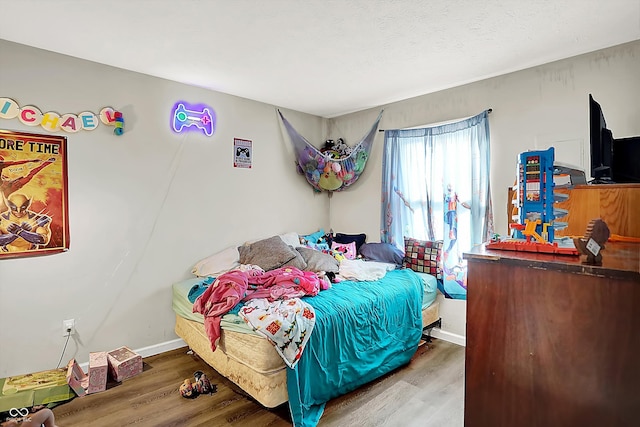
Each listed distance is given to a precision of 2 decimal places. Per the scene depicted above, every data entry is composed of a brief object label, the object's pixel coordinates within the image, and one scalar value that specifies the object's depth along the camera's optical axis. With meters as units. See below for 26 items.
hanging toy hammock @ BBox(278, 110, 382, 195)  4.20
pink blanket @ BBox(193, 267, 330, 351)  2.44
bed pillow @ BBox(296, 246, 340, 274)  3.30
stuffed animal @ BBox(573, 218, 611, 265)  1.01
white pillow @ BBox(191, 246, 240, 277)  3.40
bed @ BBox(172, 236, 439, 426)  2.17
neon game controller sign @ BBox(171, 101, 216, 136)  3.35
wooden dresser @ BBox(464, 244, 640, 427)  0.93
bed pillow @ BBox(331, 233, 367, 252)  4.24
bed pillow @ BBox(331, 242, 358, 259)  4.00
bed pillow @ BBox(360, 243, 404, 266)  3.78
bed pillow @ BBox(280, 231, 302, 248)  3.99
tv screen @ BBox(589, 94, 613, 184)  1.86
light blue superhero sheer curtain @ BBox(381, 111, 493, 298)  3.27
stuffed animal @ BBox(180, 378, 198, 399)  2.46
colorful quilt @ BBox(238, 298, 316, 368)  2.12
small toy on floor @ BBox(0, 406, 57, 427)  1.13
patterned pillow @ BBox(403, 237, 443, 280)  3.51
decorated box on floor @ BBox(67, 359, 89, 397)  2.49
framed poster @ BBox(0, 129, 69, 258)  2.53
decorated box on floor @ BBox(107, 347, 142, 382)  2.68
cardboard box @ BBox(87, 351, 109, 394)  2.52
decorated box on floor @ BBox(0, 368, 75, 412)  2.29
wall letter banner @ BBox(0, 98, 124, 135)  2.53
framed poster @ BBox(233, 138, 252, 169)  3.80
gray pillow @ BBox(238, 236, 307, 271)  3.34
